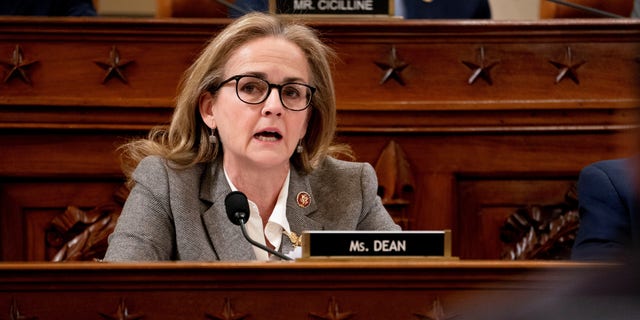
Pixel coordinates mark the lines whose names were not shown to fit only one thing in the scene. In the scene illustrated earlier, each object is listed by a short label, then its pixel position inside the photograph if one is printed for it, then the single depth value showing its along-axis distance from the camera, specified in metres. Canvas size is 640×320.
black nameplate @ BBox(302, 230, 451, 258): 3.31
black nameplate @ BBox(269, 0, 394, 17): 5.39
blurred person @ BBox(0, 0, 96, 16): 6.43
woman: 4.35
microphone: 3.93
